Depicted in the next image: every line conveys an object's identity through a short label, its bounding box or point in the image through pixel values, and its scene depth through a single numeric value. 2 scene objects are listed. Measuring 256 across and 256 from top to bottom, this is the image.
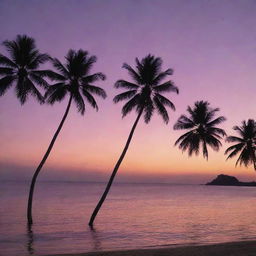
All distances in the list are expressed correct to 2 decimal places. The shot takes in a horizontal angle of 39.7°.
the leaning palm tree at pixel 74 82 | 29.53
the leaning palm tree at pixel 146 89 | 29.81
